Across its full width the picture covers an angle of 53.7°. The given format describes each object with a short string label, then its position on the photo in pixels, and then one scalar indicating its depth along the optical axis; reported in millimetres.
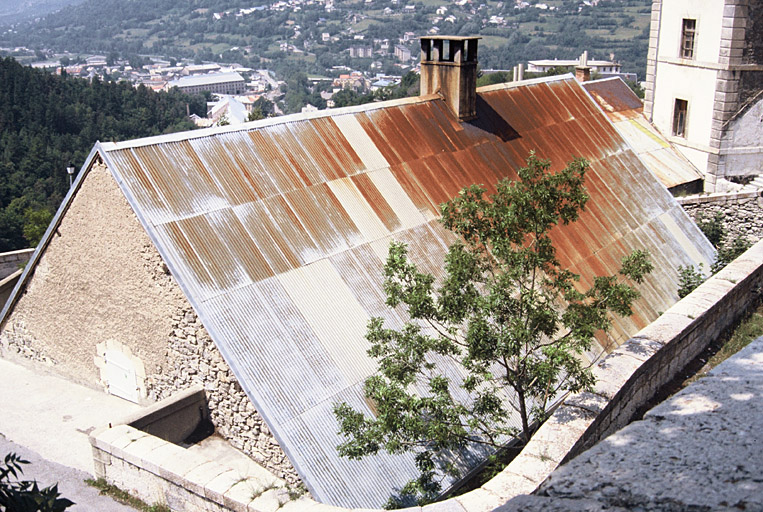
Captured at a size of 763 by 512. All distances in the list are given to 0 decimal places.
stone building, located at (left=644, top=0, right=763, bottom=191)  22297
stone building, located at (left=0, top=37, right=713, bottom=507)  10250
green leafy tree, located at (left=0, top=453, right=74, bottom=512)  4012
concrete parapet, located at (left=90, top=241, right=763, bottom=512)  7086
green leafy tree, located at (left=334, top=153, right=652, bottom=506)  8312
